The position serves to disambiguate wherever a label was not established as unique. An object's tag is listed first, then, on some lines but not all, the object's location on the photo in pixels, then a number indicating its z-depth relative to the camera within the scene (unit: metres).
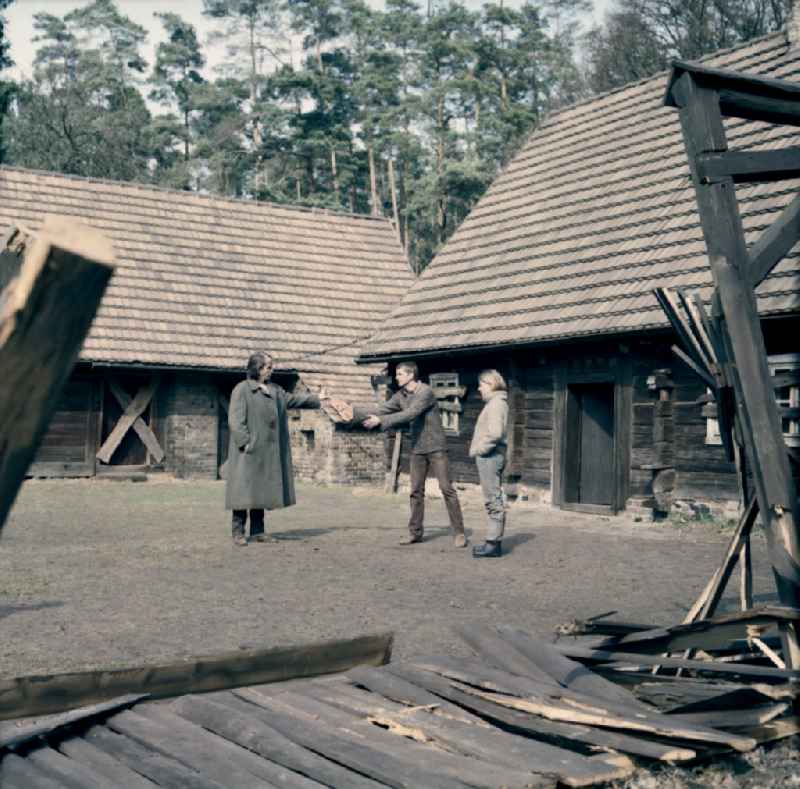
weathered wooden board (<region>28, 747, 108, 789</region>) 3.26
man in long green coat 10.82
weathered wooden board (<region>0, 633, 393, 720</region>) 3.81
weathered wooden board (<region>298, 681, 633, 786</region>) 3.40
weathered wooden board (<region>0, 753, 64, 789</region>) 3.22
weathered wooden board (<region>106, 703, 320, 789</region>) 3.33
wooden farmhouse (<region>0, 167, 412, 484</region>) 20.92
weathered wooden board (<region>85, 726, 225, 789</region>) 3.27
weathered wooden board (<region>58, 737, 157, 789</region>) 3.29
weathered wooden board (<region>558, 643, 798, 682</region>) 4.29
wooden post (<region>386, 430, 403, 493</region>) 18.98
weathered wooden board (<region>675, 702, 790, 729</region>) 3.94
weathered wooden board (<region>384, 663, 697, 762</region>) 3.56
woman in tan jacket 10.26
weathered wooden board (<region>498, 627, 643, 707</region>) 4.30
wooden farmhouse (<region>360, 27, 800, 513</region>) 13.36
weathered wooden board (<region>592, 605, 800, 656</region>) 4.42
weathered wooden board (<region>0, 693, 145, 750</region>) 3.58
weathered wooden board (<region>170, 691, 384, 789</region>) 3.35
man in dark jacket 11.05
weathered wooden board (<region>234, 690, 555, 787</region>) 3.29
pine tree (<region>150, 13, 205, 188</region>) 53.84
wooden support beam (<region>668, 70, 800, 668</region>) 4.73
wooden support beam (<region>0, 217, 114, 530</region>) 1.16
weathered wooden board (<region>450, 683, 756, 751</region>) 3.68
